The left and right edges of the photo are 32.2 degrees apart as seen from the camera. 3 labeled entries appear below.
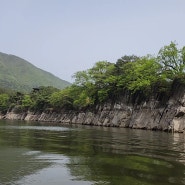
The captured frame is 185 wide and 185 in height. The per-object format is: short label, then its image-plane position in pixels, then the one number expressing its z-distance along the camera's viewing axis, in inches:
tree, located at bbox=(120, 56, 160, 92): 2751.2
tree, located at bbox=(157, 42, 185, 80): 2559.1
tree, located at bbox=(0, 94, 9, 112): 6565.0
